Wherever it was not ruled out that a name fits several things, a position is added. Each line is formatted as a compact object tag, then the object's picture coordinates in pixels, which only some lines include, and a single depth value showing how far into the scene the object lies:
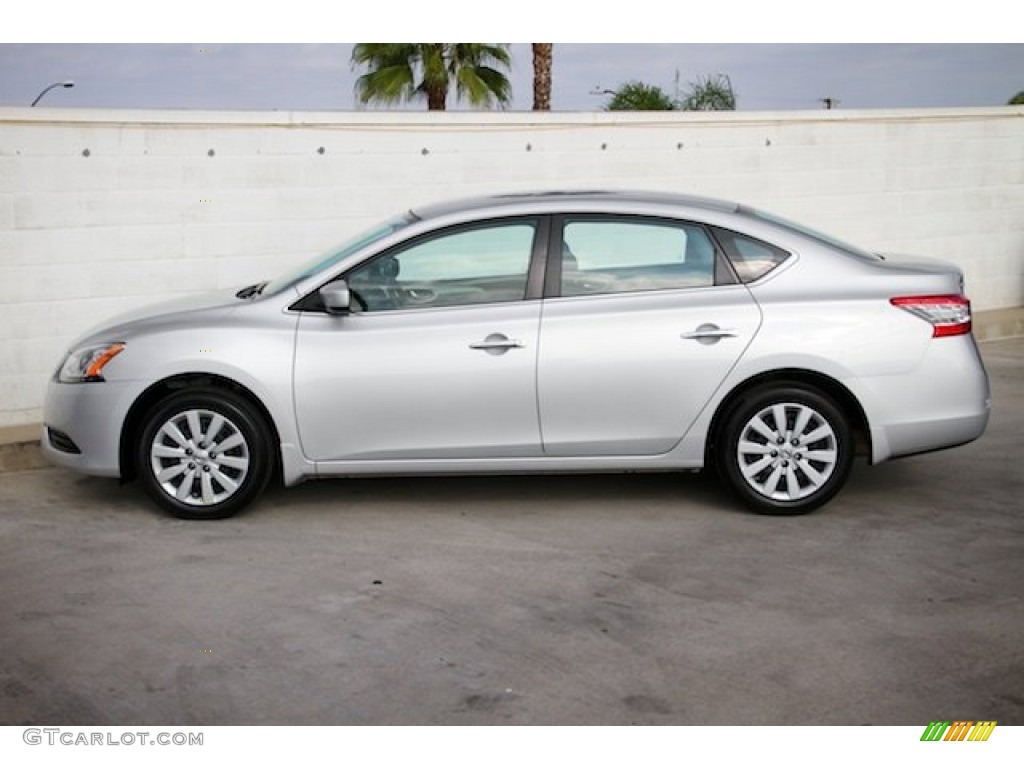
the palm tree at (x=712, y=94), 19.55
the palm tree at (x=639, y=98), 21.38
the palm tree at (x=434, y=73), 26.02
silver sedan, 6.70
